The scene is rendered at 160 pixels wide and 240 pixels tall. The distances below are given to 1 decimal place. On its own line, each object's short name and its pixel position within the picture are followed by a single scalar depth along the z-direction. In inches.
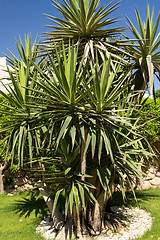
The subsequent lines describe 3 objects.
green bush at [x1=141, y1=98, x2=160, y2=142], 266.4
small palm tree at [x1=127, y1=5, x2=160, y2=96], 152.0
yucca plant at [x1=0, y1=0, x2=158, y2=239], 125.8
